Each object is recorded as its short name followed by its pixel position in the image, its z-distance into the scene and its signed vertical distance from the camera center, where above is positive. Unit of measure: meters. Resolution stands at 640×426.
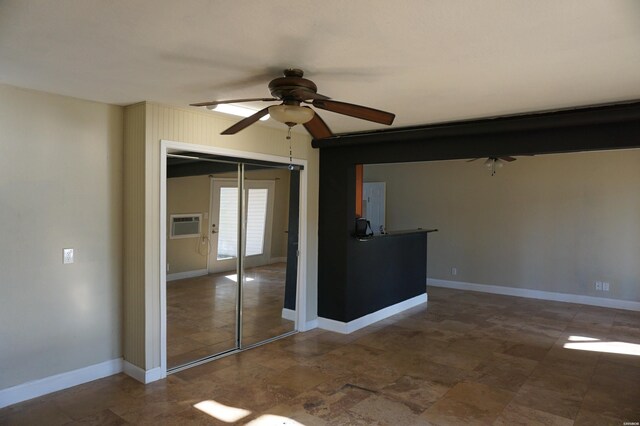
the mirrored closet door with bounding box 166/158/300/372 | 4.12 -0.54
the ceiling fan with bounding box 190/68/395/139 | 2.50 +0.64
